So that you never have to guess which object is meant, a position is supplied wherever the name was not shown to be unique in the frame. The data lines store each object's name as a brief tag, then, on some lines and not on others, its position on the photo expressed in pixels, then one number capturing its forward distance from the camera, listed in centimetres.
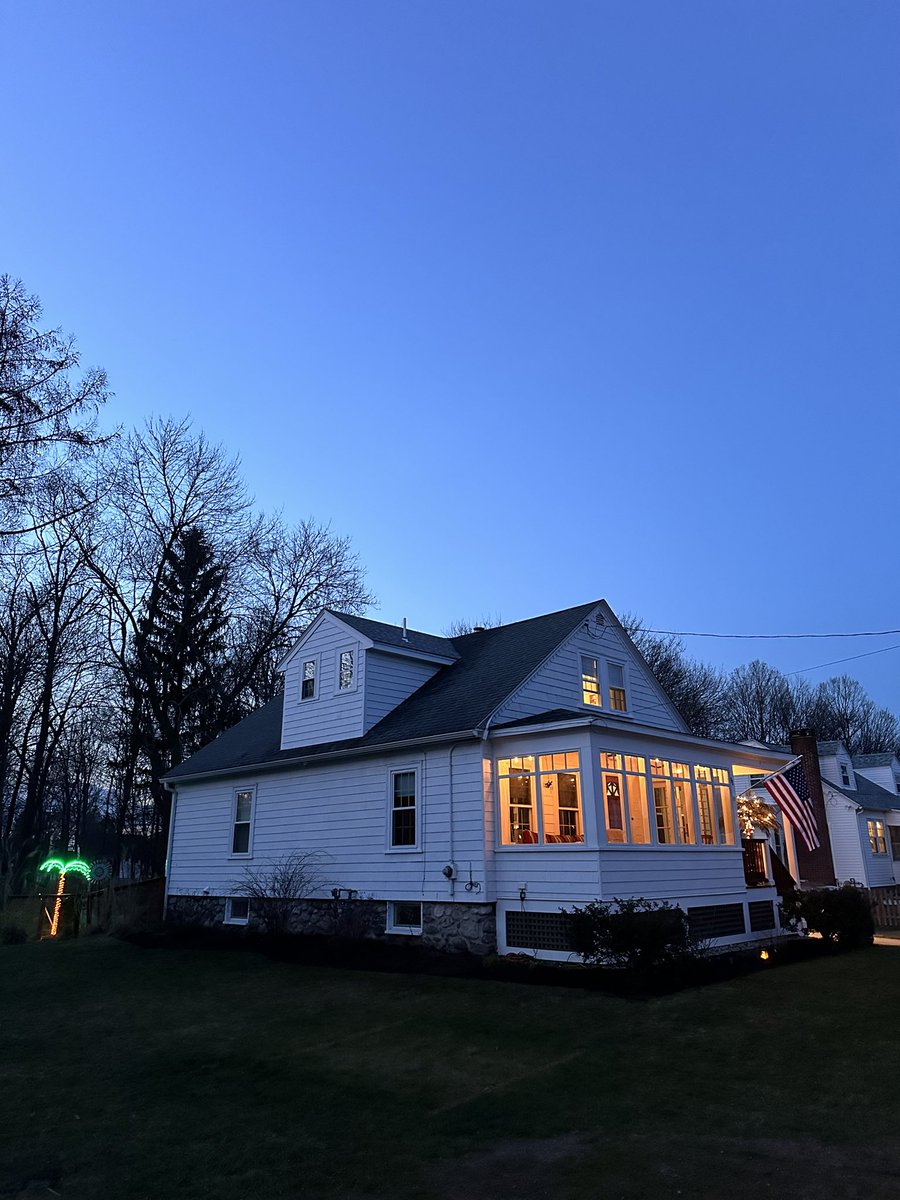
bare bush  1709
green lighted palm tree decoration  2172
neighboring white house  2950
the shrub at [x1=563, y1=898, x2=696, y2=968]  1164
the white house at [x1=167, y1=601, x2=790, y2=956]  1347
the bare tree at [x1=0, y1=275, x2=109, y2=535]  1132
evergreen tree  3241
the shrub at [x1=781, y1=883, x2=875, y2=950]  1484
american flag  1619
